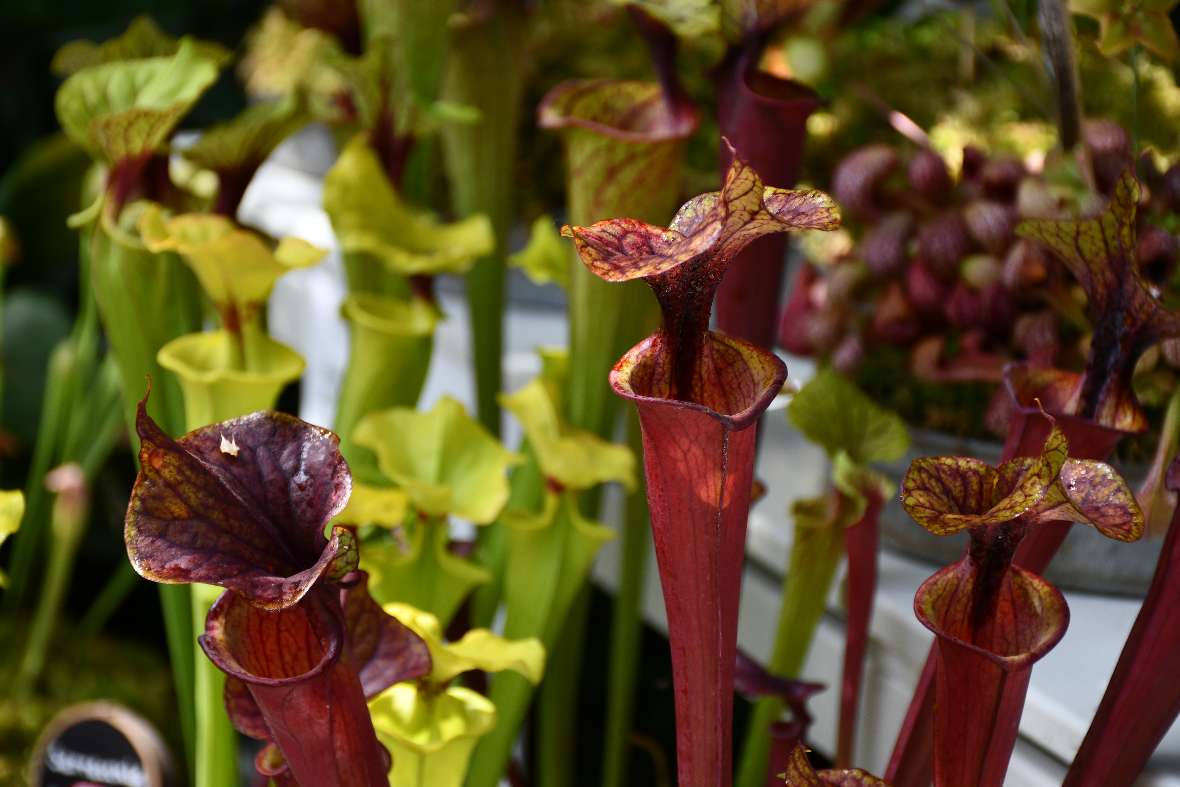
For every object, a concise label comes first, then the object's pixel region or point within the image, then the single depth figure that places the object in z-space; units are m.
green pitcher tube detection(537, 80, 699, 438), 1.23
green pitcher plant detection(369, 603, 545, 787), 1.09
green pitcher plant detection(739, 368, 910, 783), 1.19
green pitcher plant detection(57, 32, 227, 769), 1.18
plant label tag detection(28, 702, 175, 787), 1.40
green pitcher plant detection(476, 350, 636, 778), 1.23
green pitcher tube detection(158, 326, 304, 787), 1.18
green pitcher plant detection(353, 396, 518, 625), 1.20
